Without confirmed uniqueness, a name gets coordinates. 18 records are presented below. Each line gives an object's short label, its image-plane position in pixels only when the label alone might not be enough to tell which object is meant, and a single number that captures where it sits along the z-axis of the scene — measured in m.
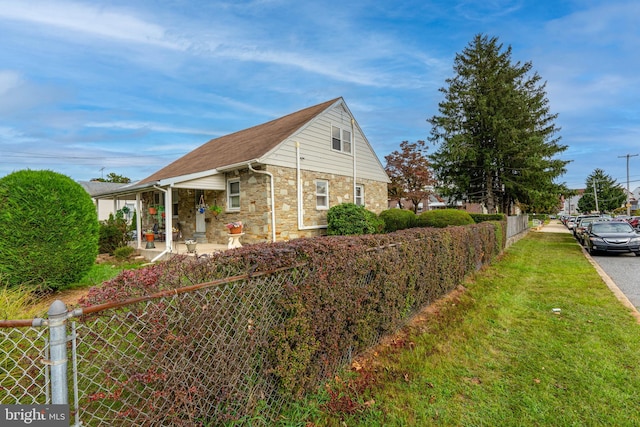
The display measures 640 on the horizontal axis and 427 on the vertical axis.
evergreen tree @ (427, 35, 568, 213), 21.38
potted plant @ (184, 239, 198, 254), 9.65
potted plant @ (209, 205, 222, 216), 11.81
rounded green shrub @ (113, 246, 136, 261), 10.09
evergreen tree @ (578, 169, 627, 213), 47.84
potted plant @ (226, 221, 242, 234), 10.95
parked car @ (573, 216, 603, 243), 16.39
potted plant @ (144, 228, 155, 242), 11.57
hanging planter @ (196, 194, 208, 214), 12.41
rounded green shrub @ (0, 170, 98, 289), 5.05
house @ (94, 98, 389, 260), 11.05
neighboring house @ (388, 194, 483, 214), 26.29
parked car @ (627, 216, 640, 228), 26.07
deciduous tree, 29.27
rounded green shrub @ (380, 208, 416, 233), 15.07
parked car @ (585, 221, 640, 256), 11.28
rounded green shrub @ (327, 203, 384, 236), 12.32
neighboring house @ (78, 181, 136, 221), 29.94
